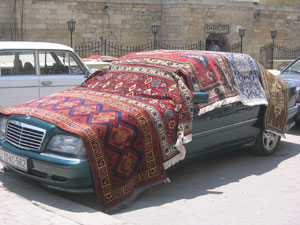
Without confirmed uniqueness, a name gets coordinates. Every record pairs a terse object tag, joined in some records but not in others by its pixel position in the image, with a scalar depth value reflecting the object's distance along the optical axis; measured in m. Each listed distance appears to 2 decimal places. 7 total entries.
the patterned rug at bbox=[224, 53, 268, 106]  5.75
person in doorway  24.87
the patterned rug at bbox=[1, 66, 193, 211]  4.20
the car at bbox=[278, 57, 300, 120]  8.52
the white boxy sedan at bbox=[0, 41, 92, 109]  7.58
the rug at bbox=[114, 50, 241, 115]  5.14
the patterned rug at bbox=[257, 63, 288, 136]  6.20
